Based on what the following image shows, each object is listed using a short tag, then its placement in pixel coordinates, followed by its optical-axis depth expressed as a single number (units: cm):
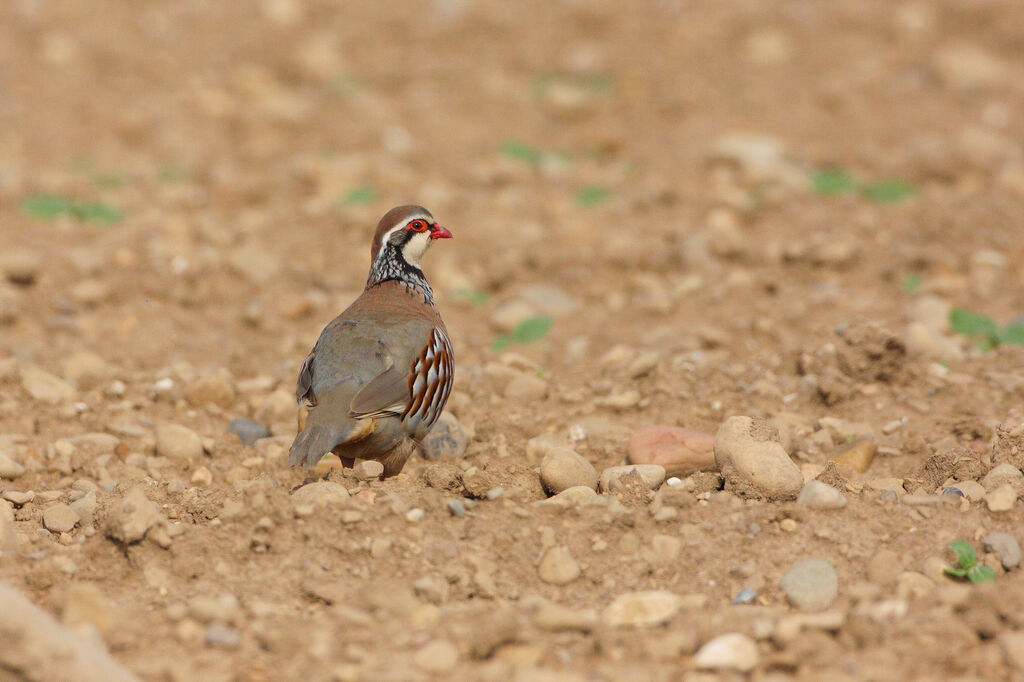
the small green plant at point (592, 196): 1705
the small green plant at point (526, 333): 1300
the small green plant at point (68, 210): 1617
